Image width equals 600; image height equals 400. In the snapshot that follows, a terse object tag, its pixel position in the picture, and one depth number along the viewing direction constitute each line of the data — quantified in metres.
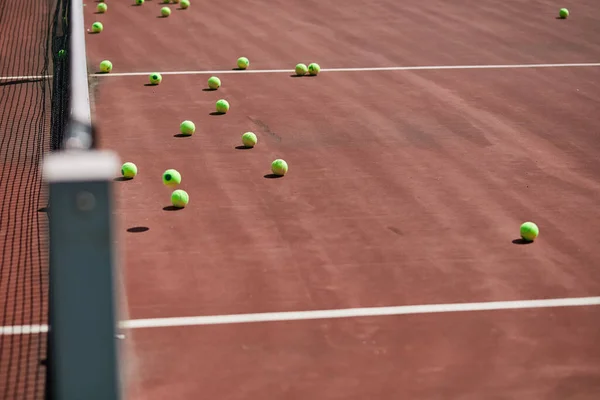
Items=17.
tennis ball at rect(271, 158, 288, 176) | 10.20
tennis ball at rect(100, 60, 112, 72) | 14.77
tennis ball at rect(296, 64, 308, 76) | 14.95
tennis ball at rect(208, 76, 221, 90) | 13.85
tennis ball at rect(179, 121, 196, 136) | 11.62
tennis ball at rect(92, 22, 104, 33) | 17.75
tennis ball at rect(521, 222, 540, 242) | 8.59
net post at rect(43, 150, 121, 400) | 2.41
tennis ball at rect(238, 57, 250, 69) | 15.16
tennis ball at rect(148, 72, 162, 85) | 14.10
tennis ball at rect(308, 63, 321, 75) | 14.92
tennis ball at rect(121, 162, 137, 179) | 10.04
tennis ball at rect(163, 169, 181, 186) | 9.74
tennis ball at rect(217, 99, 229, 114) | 12.62
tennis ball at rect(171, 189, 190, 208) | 9.22
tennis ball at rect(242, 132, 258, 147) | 11.19
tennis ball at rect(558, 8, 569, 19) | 20.12
